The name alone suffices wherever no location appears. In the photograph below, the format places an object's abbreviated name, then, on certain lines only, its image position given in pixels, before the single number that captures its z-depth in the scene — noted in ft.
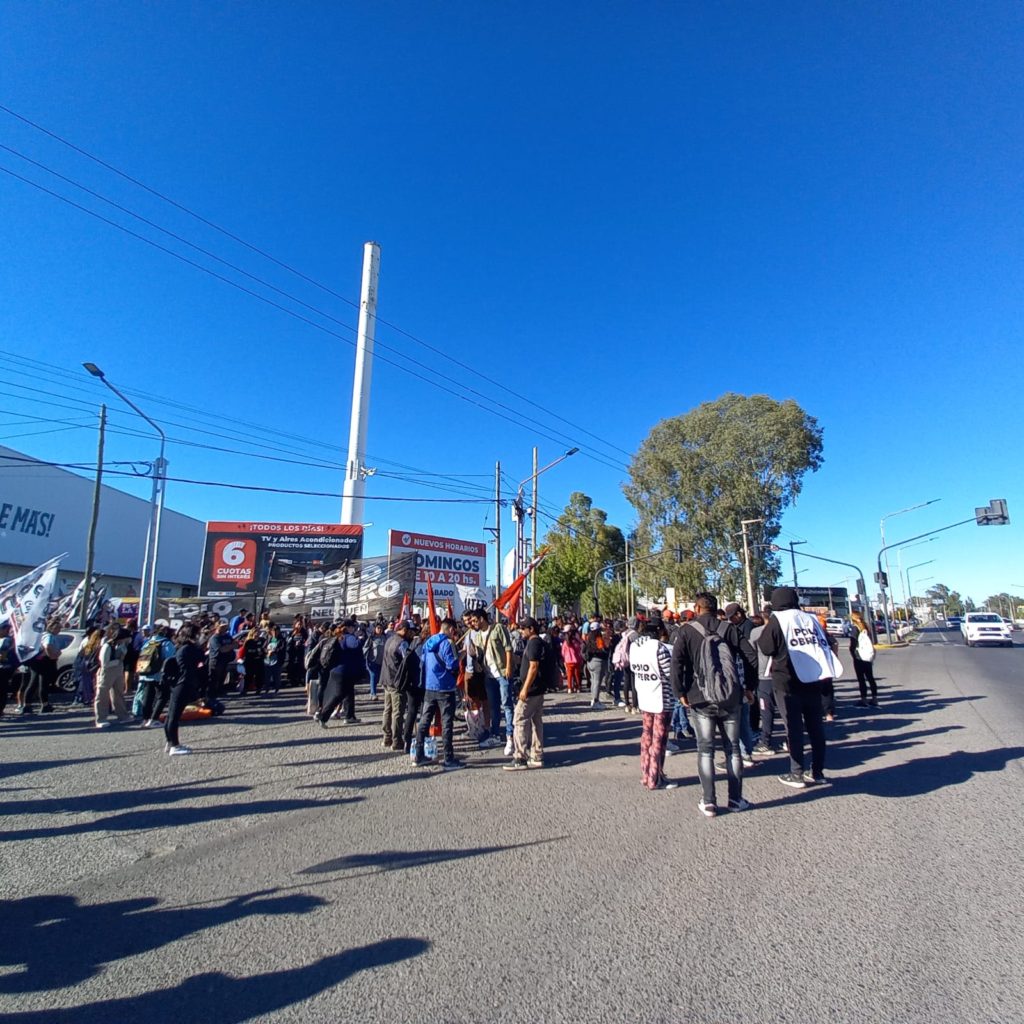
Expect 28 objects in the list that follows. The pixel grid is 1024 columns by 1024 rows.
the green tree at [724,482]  119.34
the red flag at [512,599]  36.52
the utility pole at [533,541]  81.25
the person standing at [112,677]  30.96
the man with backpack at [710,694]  16.72
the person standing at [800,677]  18.75
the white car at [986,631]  101.24
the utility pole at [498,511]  91.20
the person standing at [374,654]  38.04
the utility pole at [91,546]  50.42
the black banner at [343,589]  80.94
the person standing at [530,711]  22.18
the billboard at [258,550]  88.33
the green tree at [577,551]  169.99
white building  110.52
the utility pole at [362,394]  116.67
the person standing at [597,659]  37.81
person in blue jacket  22.75
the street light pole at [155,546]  76.86
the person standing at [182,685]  24.16
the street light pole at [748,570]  111.45
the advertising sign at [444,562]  90.22
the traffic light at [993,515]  91.61
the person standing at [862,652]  32.60
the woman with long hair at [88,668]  34.83
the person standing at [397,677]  24.27
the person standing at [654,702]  18.97
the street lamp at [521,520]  83.31
